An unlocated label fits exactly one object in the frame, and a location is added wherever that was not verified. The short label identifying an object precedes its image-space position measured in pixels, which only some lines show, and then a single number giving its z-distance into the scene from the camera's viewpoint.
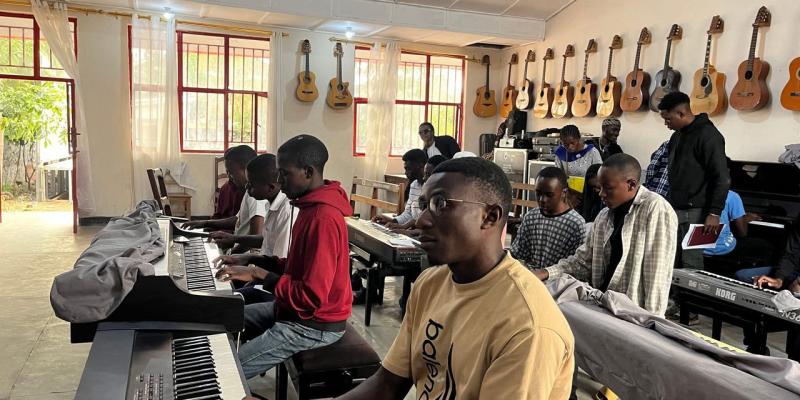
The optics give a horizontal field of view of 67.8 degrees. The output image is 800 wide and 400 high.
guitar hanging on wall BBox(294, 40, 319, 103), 9.70
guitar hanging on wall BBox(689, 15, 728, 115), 6.62
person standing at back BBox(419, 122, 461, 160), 7.90
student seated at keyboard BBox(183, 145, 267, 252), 4.04
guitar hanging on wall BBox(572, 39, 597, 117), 8.62
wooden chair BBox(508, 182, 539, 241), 6.73
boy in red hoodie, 2.47
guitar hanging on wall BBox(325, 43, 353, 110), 9.95
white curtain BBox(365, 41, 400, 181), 10.09
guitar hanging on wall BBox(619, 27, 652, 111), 7.70
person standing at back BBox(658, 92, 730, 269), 4.59
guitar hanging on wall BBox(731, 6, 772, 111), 6.14
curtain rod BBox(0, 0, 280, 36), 8.27
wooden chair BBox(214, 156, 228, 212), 9.36
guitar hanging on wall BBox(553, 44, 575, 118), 9.12
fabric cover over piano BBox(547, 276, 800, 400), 1.88
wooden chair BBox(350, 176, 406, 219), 6.44
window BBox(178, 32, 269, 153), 9.43
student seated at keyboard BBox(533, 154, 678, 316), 2.90
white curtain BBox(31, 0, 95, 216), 8.23
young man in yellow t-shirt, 1.19
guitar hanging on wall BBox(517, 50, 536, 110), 10.12
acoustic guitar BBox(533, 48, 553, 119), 9.55
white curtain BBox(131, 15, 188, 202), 8.84
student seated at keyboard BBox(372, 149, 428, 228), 5.66
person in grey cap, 7.41
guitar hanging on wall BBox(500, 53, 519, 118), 10.66
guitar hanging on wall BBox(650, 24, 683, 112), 7.23
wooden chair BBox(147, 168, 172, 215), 6.20
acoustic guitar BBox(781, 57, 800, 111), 5.76
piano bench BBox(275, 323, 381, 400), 2.48
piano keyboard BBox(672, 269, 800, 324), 3.23
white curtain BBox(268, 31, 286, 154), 9.58
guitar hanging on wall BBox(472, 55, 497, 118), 11.05
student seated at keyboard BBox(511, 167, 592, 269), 3.61
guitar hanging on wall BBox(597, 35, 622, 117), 8.14
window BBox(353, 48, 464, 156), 10.62
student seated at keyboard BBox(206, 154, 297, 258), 3.33
